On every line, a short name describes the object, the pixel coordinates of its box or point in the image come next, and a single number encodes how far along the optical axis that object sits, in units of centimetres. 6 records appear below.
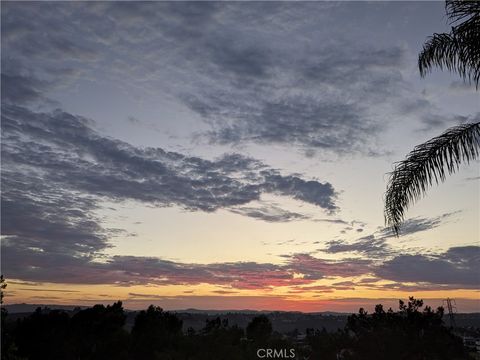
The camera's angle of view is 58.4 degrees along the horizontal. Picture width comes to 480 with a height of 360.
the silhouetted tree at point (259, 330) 5566
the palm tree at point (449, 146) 727
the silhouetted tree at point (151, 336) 4381
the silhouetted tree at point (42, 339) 3706
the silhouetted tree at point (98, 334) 3978
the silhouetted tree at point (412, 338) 3656
